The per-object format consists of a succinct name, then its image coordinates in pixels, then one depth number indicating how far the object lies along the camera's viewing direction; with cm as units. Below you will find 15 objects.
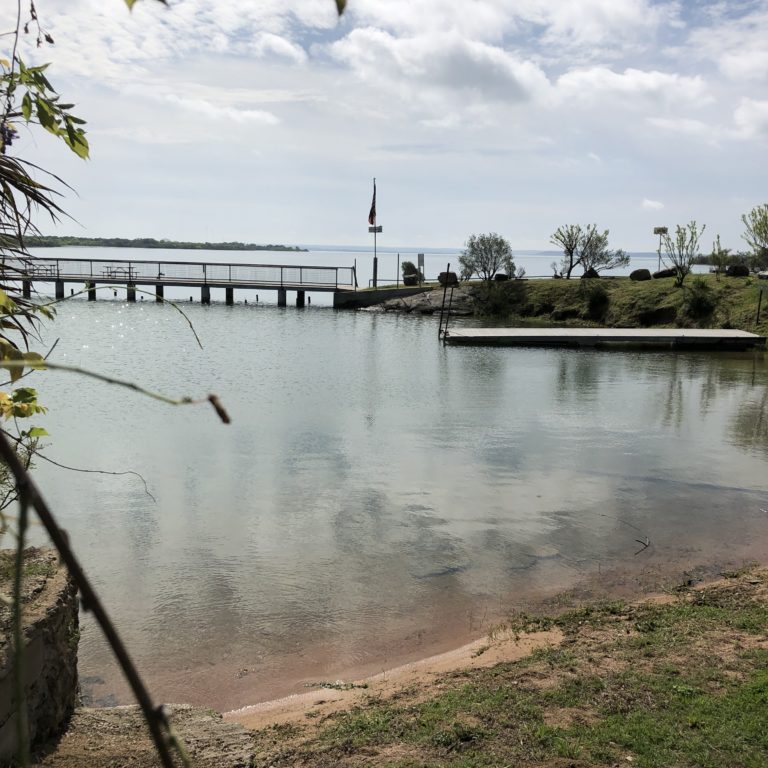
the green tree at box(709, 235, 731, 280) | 5073
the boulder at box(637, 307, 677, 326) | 4197
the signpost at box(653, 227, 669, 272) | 4675
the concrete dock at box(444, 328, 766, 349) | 3459
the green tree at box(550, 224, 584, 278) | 5447
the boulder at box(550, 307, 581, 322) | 4609
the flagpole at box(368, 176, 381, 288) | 5556
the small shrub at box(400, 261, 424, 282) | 5606
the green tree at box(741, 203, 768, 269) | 4222
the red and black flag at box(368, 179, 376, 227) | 5603
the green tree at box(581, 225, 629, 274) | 5419
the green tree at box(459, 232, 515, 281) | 5350
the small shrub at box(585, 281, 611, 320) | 4534
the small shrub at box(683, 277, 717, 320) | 4094
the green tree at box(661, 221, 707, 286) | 4506
